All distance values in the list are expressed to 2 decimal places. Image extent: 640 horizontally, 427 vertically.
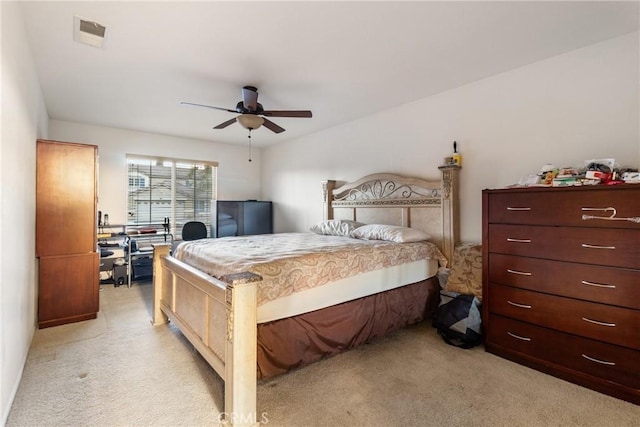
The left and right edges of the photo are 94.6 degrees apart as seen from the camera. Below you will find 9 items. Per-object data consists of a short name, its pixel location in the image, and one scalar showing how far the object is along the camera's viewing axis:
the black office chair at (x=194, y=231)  4.86
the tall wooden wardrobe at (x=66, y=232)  2.96
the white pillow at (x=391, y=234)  3.11
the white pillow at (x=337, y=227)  3.79
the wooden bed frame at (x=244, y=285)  1.57
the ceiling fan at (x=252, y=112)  2.95
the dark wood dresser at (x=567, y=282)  1.84
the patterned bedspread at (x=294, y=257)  1.96
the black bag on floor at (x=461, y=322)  2.53
